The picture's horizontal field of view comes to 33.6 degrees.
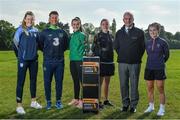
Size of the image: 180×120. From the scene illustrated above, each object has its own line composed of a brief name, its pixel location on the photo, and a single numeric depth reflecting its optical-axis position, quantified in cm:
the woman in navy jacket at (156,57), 687
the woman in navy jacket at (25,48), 706
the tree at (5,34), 6040
